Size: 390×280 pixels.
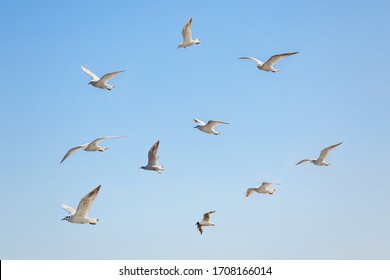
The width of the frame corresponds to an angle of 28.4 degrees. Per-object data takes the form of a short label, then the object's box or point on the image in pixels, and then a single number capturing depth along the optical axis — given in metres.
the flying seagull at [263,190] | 37.56
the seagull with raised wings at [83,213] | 25.15
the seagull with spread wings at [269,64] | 35.72
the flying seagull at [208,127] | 34.72
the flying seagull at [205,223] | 35.94
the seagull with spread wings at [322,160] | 38.80
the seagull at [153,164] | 33.72
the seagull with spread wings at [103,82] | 35.03
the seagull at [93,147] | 32.51
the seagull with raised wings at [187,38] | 37.75
